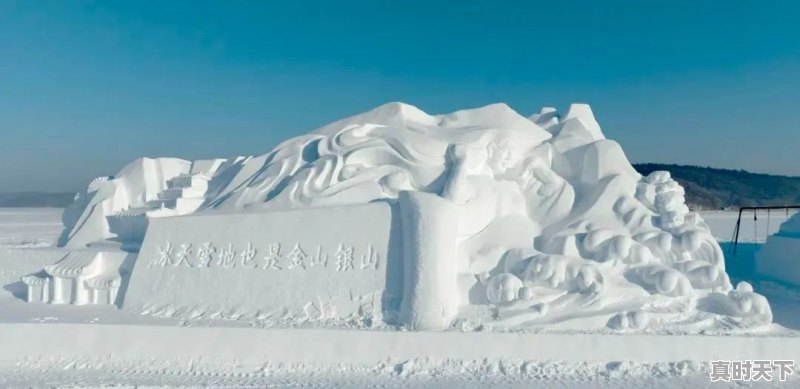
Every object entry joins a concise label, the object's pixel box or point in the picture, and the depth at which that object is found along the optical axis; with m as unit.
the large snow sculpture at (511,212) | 5.99
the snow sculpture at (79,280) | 7.03
